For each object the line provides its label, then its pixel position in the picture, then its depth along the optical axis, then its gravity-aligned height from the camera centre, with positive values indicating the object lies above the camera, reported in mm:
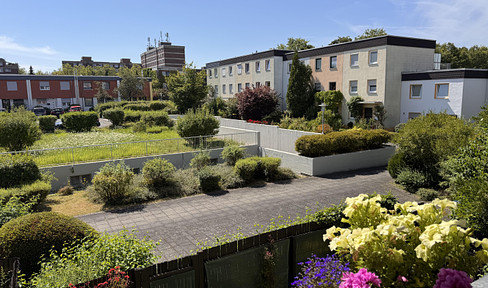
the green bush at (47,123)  28781 -1521
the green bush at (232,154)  17538 -2632
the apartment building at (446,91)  25078 +647
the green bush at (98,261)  4590 -2274
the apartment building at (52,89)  54062 +2558
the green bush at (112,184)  12345 -2900
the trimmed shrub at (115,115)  31425 -1037
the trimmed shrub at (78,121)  28078 -1340
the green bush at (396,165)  14508 -2756
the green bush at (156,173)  13867 -2828
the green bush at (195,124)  21672 -1380
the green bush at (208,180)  14016 -3157
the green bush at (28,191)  10784 -2841
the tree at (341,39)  56934 +10240
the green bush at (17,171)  12578 -2451
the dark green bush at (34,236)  5930 -2337
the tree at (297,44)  62250 +10605
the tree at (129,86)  56906 +2985
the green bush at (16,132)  17359 -1355
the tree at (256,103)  32219 -82
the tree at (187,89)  36469 +1504
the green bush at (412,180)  13539 -3178
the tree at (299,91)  34844 +1070
